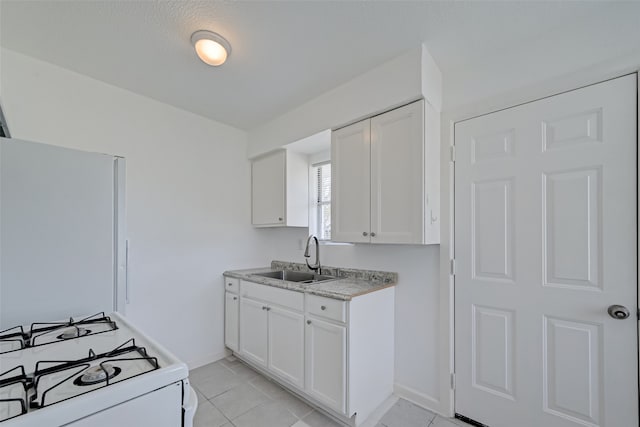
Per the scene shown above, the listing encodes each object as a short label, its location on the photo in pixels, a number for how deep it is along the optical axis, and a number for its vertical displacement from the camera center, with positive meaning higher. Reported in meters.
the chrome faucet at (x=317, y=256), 2.73 -0.41
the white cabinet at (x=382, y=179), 1.82 +0.26
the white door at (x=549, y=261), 1.42 -0.27
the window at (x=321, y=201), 2.98 +0.16
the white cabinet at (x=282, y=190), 2.83 +0.27
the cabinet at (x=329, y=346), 1.82 -0.96
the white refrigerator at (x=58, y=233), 1.29 -0.09
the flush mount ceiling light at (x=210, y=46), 1.67 +1.05
